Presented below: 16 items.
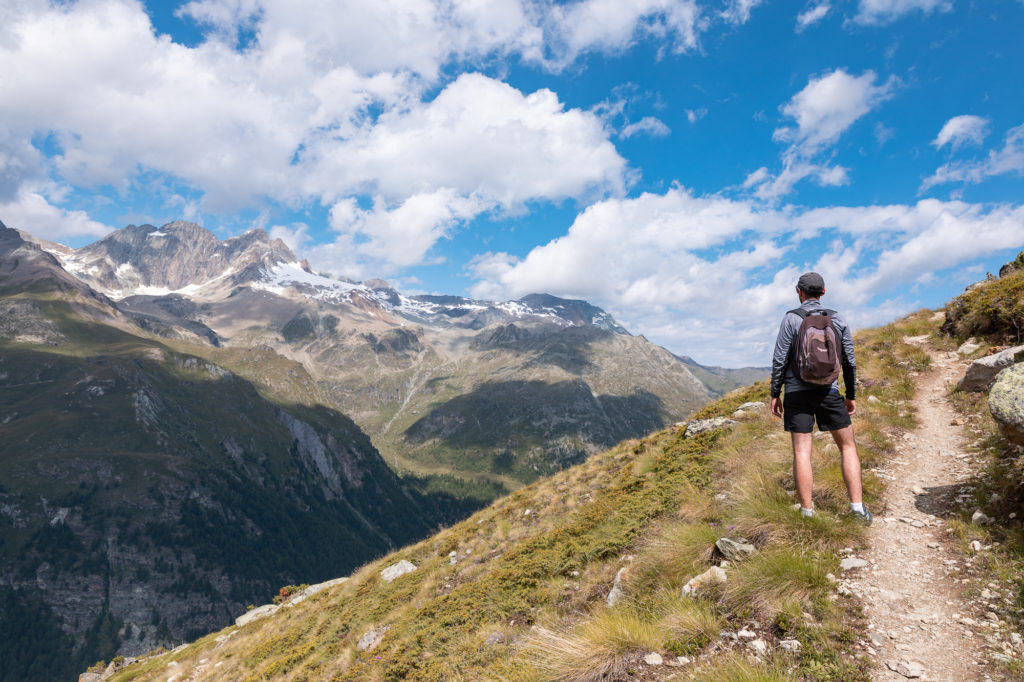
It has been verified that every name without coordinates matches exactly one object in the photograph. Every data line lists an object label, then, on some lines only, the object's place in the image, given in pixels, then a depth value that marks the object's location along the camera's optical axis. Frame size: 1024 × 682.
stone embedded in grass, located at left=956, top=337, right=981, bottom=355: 18.56
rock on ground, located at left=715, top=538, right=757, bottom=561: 8.11
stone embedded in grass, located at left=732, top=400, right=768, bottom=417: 17.52
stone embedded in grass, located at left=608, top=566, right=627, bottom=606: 8.90
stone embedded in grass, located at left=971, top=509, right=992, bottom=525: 7.65
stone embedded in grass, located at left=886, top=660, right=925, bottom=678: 5.22
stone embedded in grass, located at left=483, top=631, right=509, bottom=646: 9.66
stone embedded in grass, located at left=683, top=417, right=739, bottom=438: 17.41
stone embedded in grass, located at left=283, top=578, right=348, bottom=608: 28.20
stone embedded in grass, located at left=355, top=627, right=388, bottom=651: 13.74
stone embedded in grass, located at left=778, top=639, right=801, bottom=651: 5.95
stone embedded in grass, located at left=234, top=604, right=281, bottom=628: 31.23
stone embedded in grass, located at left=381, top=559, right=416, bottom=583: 19.70
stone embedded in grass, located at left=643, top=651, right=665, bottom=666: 6.39
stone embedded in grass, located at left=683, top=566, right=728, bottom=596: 7.69
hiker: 8.59
